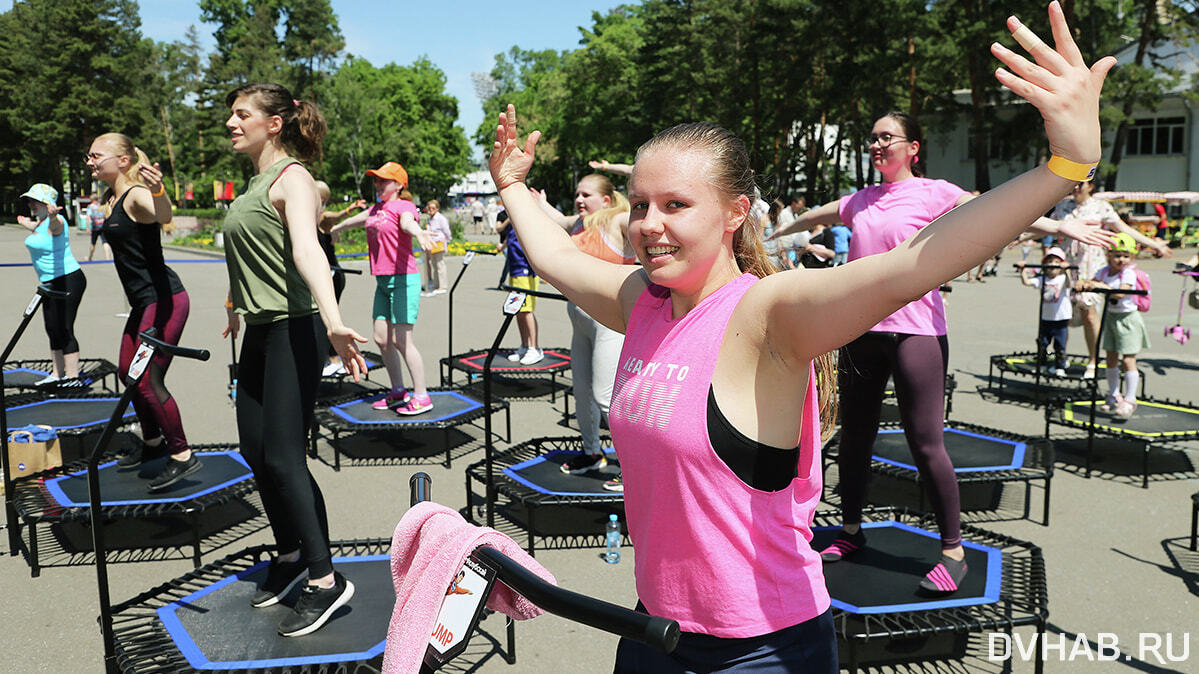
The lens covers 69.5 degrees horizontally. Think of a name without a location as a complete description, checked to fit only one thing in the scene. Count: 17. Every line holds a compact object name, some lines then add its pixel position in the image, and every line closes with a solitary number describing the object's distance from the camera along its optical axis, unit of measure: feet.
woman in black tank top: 16.10
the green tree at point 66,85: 176.65
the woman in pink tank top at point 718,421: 5.09
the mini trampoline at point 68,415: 20.01
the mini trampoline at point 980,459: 16.43
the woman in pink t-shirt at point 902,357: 11.40
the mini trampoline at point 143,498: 14.57
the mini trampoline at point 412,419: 20.34
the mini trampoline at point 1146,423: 18.75
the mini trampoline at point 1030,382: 26.27
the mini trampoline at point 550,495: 15.49
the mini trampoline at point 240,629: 10.06
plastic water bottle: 15.10
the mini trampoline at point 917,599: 10.82
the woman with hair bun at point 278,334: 10.38
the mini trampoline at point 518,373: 26.68
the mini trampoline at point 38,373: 24.79
